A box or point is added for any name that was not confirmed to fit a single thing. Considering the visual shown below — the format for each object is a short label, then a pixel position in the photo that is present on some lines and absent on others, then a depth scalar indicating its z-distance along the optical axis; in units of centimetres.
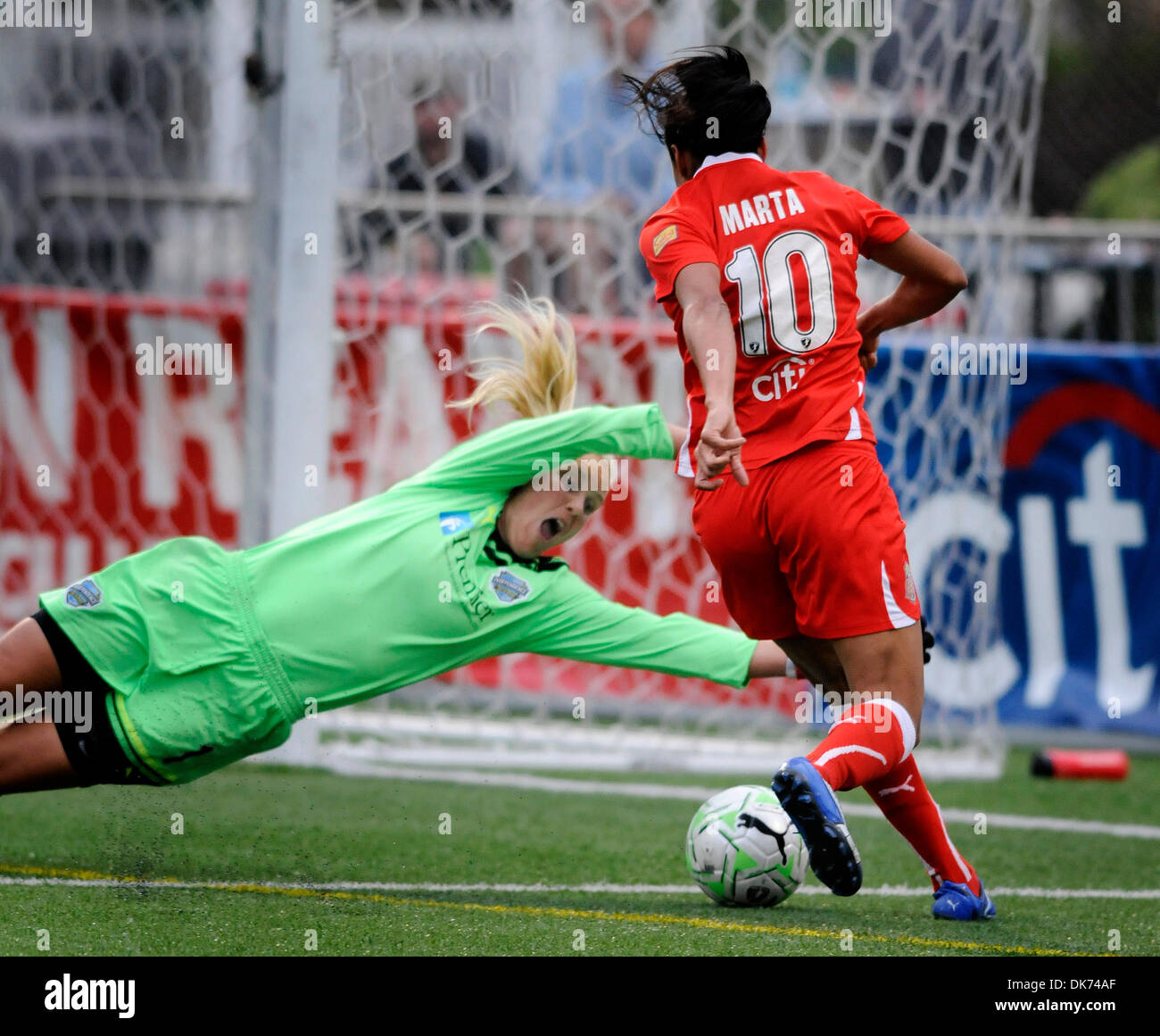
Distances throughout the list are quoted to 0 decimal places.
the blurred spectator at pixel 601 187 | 1423
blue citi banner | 1427
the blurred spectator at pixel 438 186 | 1407
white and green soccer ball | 776
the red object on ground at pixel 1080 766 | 1266
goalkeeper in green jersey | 744
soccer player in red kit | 666
